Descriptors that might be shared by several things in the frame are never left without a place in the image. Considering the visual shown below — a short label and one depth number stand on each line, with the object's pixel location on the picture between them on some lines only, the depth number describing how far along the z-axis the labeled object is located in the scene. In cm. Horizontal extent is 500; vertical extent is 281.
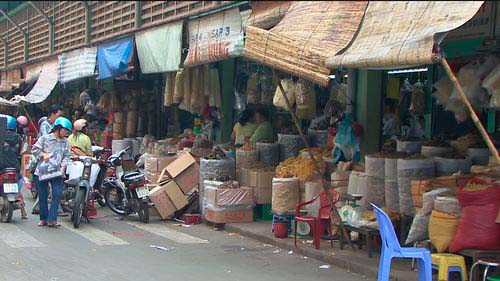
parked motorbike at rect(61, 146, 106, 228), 1121
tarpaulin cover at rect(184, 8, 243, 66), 1128
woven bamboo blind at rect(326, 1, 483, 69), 630
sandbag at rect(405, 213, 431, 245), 770
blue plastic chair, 657
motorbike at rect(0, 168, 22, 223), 1118
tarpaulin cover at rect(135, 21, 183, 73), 1317
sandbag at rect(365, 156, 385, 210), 904
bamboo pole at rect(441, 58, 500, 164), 591
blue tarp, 1512
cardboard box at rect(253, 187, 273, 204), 1175
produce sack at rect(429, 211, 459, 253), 713
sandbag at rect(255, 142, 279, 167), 1241
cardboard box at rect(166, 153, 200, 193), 1248
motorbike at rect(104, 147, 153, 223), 1220
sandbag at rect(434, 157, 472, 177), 848
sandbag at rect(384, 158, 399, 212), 876
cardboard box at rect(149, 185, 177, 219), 1238
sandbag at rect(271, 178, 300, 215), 1043
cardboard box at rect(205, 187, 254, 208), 1145
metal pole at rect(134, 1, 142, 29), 1588
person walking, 1095
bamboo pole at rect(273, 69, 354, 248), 895
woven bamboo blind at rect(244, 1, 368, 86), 750
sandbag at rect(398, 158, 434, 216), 842
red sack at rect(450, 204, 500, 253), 687
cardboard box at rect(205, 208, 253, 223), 1152
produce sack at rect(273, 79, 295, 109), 1119
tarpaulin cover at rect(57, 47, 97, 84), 1739
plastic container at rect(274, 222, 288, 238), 1034
